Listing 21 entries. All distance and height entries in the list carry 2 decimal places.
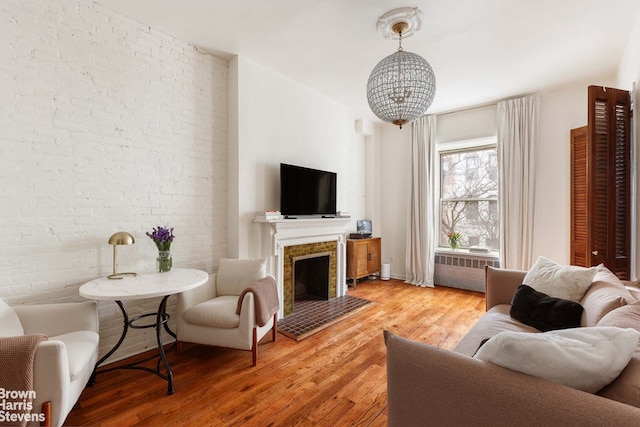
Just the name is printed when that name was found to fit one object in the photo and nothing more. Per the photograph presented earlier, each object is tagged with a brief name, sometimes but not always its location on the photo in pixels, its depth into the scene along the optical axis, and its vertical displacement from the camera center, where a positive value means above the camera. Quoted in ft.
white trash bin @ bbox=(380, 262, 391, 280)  16.85 -3.54
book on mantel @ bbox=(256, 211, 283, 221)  10.16 -0.11
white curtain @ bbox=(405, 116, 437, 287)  15.48 +0.43
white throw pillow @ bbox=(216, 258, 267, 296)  8.91 -1.97
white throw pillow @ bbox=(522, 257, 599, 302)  6.42 -1.63
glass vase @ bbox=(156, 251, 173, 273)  7.92 -1.35
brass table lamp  7.01 -0.69
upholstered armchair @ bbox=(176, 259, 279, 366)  7.42 -2.76
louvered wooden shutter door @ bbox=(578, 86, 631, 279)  7.70 +0.81
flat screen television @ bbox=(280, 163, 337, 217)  11.12 +0.93
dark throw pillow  5.94 -2.20
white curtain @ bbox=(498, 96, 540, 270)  12.73 +1.63
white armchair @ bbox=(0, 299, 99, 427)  4.48 -2.53
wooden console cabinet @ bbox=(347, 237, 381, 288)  14.96 -2.45
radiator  14.47 -3.04
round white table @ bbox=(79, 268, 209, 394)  5.92 -1.67
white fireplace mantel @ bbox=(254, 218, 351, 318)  10.55 -0.90
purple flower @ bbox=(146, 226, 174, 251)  7.80 -0.69
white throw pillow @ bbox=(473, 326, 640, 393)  2.81 -1.47
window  14.75 +0.99
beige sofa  2.47 -1.78
